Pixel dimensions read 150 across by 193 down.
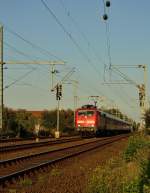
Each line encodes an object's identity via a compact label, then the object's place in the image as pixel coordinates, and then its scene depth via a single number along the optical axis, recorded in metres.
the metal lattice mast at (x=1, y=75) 42.83
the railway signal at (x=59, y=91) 54.94
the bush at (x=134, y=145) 22.53
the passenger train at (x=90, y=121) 57.22
